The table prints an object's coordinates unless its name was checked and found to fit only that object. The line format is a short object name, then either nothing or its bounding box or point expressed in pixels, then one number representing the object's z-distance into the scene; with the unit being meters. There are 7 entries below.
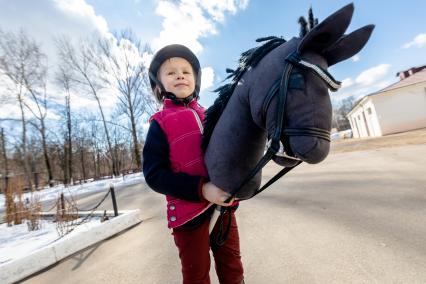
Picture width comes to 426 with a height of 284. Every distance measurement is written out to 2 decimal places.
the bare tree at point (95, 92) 23.44
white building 24.14
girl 1.13
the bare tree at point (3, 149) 27.89
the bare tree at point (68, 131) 27.21
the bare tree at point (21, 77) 21.39
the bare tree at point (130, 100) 23.52
